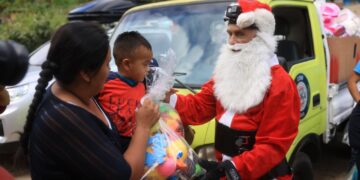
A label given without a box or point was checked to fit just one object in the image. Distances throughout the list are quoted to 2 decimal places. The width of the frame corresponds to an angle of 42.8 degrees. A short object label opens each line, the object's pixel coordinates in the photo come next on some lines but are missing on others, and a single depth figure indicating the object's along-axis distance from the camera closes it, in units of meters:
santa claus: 2.28
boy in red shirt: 2.08
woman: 1.56
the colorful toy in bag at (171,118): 2.24
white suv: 5.38
